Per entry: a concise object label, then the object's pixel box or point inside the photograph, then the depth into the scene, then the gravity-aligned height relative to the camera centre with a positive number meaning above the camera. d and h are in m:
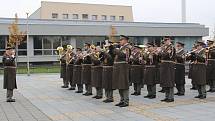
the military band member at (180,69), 13.67 -0.26
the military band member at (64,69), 17.32 -0.29
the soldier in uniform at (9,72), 13.10 -0.30
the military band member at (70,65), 16.38 -0.11
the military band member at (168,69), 11.94 -0.23
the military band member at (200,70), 12.43 -0.28
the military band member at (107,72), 11.95 -0.30
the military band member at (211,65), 14.51 -0.14
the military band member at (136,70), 13.89 -0.29
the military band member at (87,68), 14.14 -0.21
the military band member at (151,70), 13.13 -0.28
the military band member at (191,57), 12.80 +0.14
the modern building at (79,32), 41.66 +3.36
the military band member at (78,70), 15.19 -0.32
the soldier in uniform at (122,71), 11.25 -0.26
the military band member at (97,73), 12.99 -0.36
